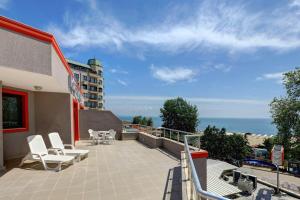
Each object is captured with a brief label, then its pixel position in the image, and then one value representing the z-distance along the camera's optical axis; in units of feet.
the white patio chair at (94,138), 30.75
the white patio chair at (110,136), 32.05
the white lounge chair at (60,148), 18.71
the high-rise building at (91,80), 161.44
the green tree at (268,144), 121.73
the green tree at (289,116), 56.25
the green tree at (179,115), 103.75
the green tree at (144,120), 119.84
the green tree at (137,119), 122.93
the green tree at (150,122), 120.82
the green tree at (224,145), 91.72
